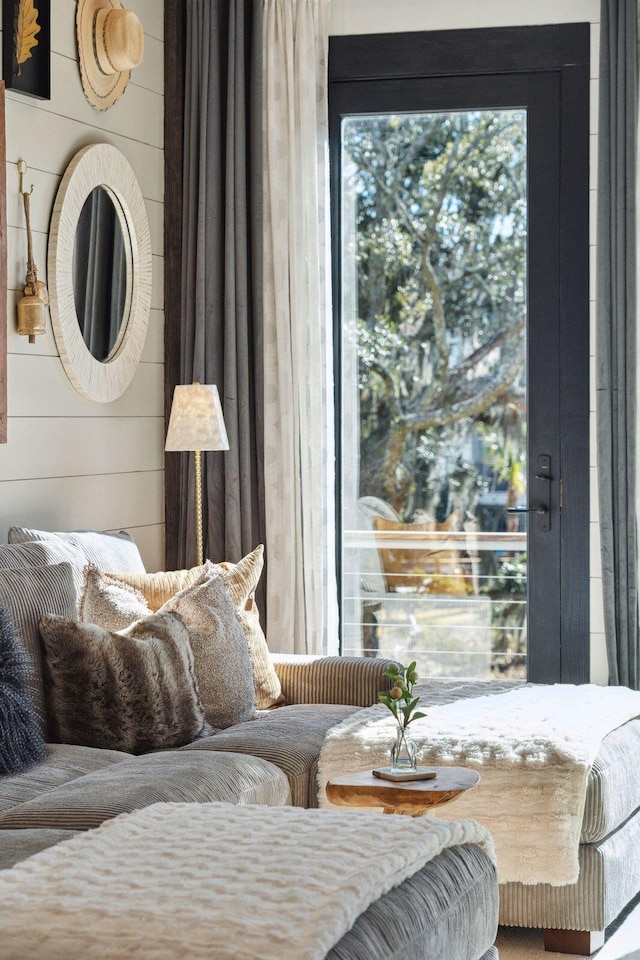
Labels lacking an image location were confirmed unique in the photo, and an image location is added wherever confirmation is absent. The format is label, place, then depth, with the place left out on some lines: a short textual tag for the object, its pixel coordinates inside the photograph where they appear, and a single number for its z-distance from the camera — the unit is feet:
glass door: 14.87
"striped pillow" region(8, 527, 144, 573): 11.30
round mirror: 13.01
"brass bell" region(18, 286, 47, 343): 12.16
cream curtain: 15.14
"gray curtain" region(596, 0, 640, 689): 14.28
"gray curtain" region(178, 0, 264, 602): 15.28
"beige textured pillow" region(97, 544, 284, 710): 11.68
